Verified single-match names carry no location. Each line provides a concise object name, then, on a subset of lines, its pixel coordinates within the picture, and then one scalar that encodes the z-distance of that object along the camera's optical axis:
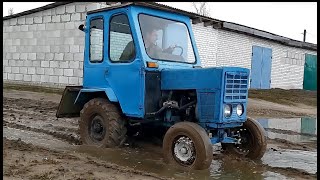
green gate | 29.38
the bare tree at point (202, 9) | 54.24
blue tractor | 6.23
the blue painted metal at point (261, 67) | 23.91
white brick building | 17.64
